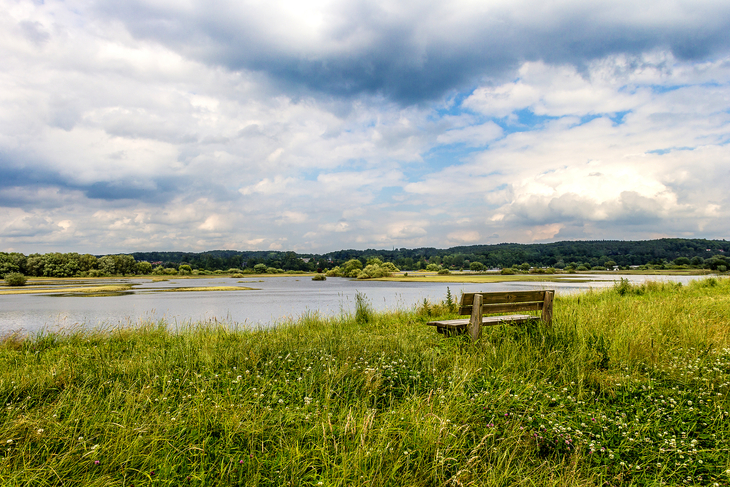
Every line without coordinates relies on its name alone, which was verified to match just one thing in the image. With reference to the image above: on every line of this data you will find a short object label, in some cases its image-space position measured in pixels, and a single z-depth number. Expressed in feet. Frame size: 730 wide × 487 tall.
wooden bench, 23.09
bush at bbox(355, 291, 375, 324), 39.45
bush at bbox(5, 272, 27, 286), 175.62
